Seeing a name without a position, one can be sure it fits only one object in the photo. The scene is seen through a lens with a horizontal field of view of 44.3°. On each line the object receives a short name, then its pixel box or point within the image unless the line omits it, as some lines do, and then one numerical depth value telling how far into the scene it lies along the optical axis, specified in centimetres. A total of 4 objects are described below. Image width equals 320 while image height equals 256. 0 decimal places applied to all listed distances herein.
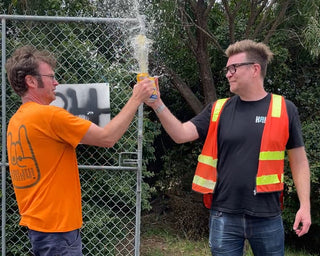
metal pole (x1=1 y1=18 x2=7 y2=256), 338
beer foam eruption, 251
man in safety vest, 244
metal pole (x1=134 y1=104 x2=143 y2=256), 339
